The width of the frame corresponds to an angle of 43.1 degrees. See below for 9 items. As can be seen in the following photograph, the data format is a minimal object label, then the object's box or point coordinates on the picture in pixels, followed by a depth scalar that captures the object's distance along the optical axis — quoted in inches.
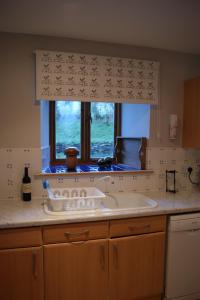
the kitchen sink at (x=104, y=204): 73.2
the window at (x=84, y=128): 103.0
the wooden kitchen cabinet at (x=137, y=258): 73.8
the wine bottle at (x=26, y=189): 82.7
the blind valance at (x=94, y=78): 82.7
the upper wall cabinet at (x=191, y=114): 92.5
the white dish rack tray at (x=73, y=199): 73.5
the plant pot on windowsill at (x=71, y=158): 95.0
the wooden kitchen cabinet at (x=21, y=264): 65.6
